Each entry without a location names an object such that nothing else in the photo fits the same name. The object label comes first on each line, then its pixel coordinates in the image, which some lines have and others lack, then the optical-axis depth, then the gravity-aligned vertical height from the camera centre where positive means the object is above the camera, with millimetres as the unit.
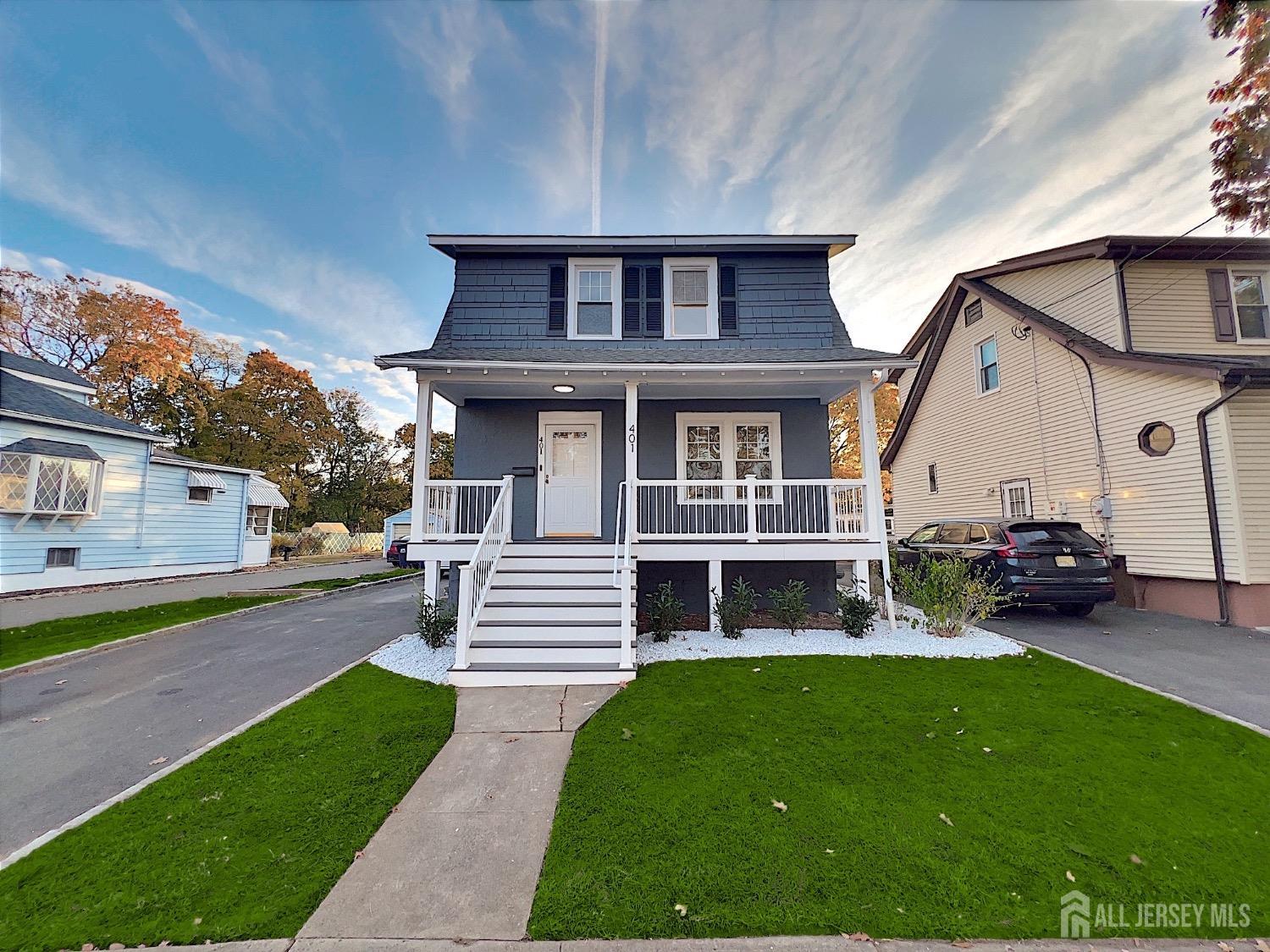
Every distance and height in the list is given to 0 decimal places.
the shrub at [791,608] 6797 -1121
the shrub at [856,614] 6512 -1168
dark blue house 7004 +1961
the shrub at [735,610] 6537 -1121
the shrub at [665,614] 6438 -1176
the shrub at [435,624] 6375 -1277
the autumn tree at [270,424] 22719 +5036
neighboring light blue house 10547 +693
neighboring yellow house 7398 +2272
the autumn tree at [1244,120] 5105 +5240
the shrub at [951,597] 6535 -961
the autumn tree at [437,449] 32062 +5094
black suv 7293 -540
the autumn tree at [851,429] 21703 +4576
